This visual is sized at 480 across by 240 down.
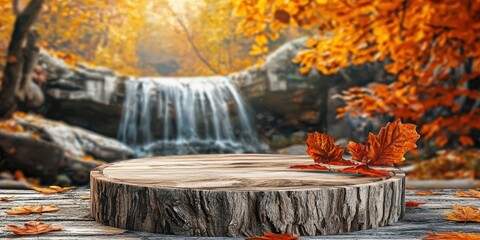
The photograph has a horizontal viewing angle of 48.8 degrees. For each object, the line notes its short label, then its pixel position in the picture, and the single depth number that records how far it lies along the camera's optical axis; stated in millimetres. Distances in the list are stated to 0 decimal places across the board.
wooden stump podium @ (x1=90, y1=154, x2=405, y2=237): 1345
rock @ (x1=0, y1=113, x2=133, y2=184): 8414
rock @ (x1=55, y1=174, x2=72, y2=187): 8409
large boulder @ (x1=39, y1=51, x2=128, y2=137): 10820
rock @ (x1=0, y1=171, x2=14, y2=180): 8397
